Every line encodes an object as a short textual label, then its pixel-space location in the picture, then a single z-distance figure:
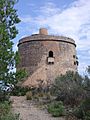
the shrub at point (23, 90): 17.53
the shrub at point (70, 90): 11.61
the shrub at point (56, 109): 9.75
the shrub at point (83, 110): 8.82
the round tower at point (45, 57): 20.90
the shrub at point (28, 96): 14.70
